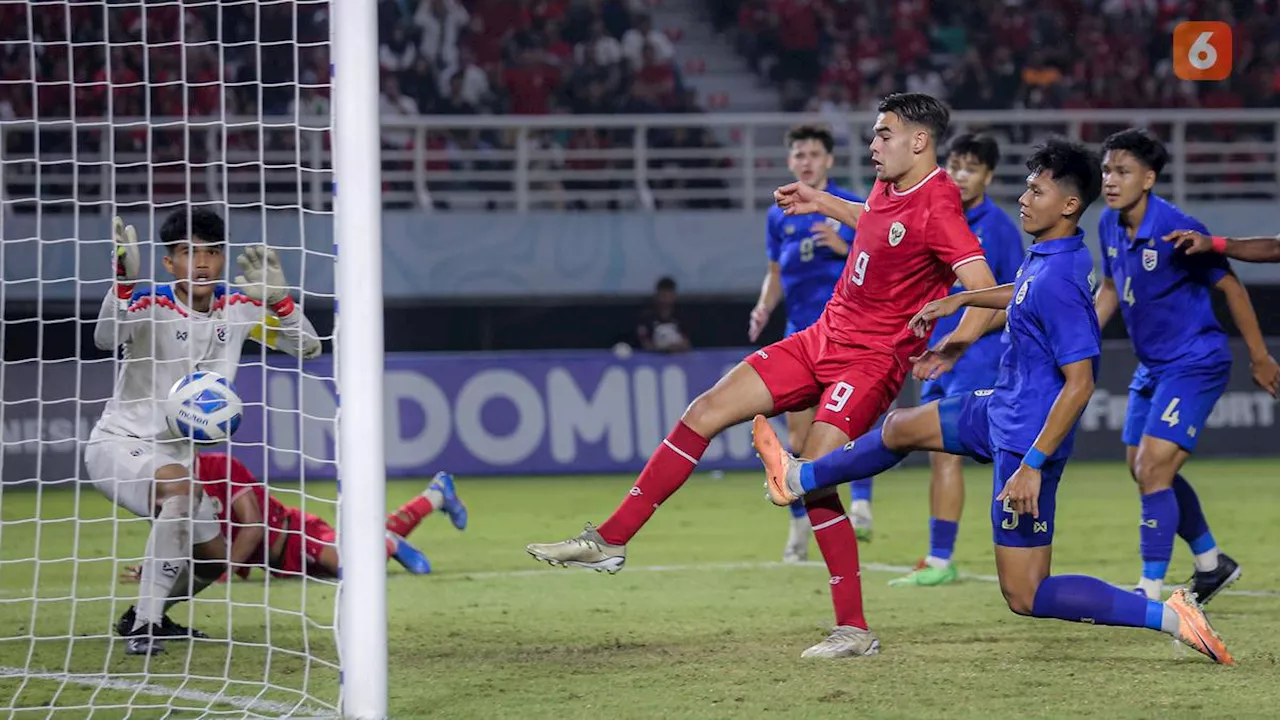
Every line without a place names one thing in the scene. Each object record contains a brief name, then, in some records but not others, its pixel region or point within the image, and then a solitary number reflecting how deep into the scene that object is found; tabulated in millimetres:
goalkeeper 12586
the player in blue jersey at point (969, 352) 16047
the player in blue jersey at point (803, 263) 17266
